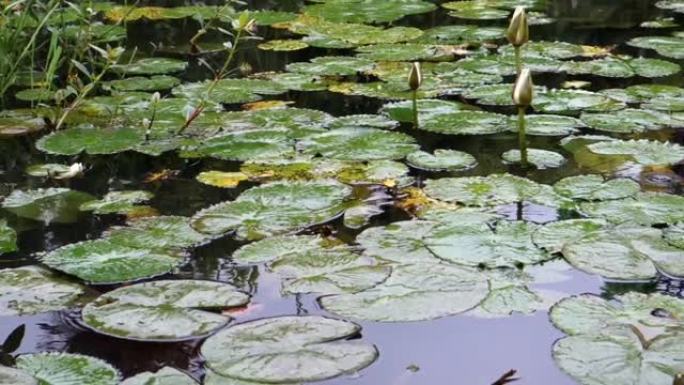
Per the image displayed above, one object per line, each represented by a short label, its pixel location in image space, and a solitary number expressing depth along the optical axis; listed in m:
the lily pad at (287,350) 3.37
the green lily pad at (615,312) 3.68
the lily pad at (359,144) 5.77
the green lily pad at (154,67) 8.03
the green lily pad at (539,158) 5.61
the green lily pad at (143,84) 7.54
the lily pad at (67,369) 3.37
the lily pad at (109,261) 4.22
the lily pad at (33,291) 3.98
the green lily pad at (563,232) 4.40
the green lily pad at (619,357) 3.28
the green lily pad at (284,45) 8.96
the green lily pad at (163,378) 3.32
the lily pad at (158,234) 4.57
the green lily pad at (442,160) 5.55
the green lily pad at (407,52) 8.37
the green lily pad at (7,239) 4.59
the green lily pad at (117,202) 5.11
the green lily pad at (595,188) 4.98
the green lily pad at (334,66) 7.86
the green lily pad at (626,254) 4.09
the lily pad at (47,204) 5.07
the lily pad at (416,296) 3.82
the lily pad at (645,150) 5.54
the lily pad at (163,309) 3.71
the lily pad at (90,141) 6.07
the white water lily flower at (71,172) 5.64
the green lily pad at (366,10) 10.33
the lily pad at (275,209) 4.76
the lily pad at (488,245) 4.27
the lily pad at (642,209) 4.65
